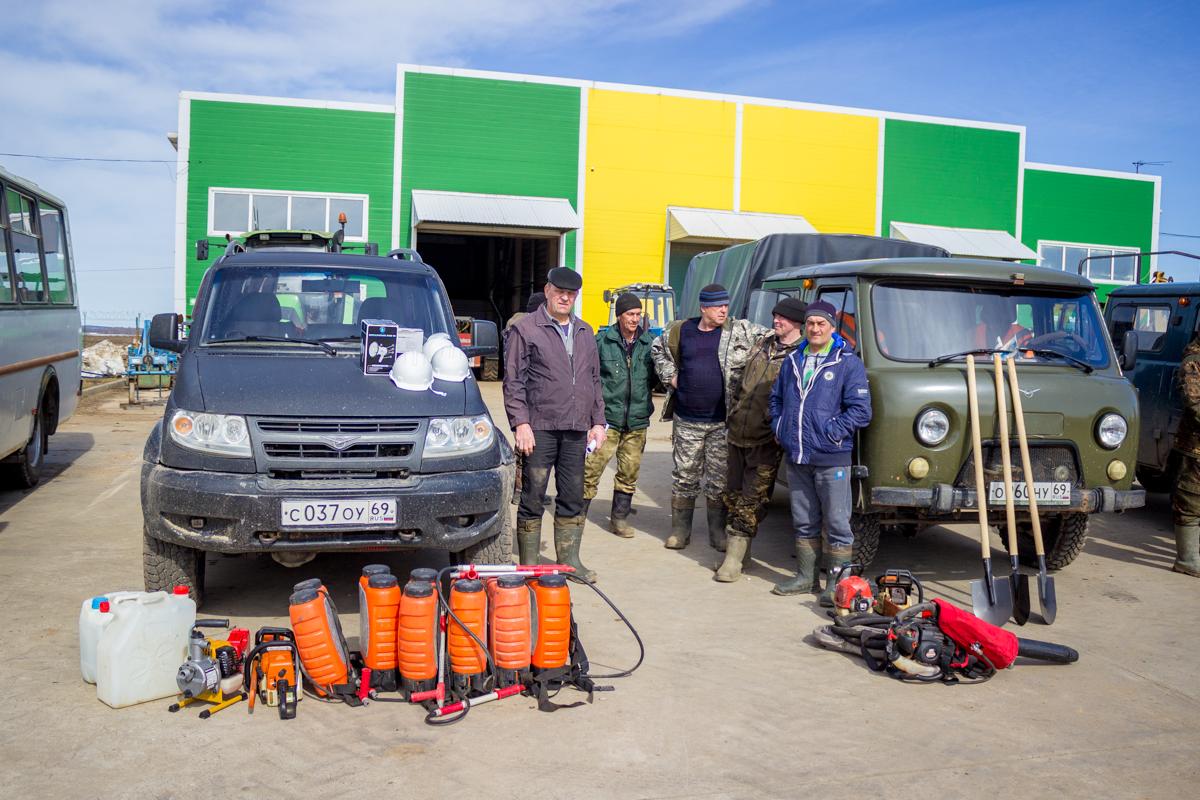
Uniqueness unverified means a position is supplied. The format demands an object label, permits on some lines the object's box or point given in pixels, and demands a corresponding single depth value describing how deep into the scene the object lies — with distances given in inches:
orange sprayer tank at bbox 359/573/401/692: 169.9
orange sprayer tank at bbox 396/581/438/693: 165.6
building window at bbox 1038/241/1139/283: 1076.5
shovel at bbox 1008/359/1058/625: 225.3
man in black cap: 236.2
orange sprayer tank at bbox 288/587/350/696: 164.9
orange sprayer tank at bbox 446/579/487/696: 169.3
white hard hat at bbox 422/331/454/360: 227.8
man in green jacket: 306.5
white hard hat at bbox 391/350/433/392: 214.4
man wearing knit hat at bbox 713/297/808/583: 257.1
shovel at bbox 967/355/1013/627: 217.6
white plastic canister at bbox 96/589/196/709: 163.6
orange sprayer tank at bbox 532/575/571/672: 172.1
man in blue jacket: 231.0
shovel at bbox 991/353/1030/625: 223.9
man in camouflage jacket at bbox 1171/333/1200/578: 272.2
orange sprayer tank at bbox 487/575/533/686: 169.2
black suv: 192.9
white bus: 318.7
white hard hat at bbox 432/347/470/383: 221.1
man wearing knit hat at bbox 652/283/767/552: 284.2
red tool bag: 183.9
